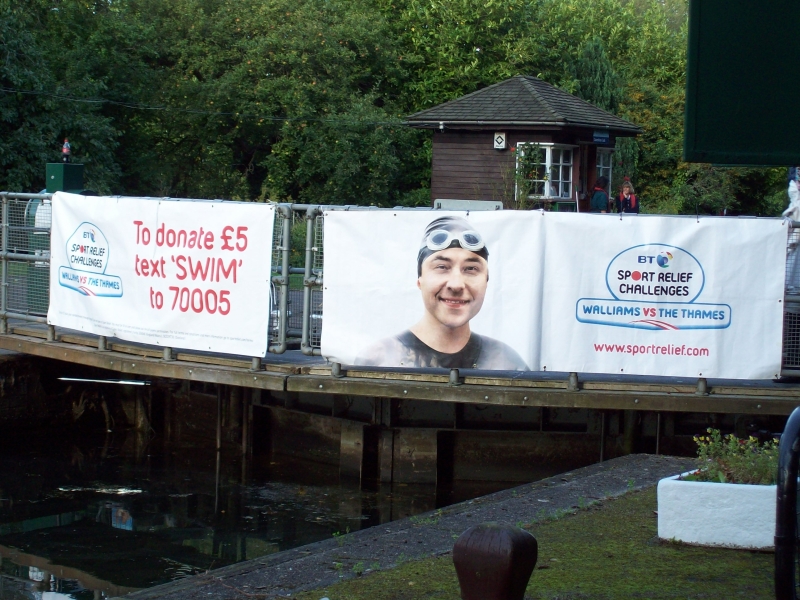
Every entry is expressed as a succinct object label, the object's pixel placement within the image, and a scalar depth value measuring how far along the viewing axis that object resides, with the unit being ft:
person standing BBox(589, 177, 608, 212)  84.74
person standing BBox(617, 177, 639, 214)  84.02
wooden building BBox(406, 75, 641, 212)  99.76
